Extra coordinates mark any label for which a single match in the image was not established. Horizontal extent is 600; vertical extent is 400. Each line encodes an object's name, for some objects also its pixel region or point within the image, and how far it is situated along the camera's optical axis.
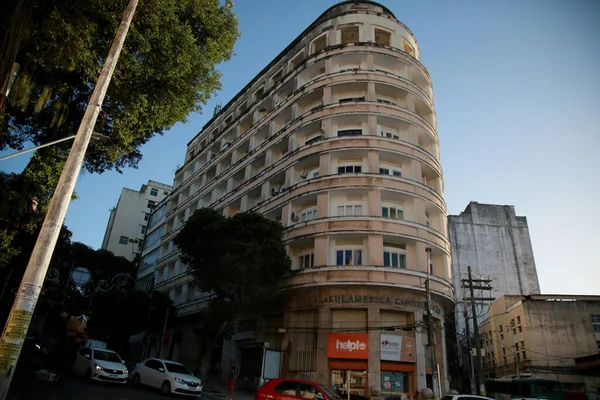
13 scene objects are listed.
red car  11.47
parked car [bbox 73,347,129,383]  15.83
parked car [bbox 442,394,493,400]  14.07
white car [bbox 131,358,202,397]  15.34
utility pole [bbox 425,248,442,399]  17.68
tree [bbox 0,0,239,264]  11.65
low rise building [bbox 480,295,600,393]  36.06
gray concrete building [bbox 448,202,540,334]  47.19
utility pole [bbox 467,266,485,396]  23.25
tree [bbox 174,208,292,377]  20.84
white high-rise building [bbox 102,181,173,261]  68.19
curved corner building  21.25
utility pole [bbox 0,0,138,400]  6.11
